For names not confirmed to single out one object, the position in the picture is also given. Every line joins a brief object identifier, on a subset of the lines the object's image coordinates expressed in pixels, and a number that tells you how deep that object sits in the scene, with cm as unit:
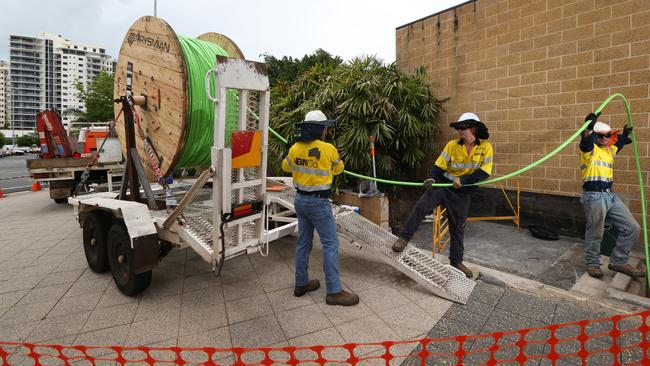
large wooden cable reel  370
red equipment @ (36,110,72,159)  968
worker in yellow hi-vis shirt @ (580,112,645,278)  414
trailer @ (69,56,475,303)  317
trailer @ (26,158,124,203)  888
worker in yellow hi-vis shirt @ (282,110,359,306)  343
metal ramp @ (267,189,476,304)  361
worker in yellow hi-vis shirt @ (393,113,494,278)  388
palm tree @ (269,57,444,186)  675
